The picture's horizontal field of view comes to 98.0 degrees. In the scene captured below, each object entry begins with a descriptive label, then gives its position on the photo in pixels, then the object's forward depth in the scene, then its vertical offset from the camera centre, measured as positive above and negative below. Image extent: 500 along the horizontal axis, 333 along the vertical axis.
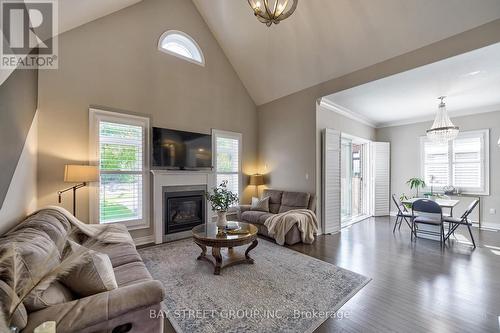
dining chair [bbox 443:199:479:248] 3.85 -0.99
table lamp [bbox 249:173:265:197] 5.79 -0.36
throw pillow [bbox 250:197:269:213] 4.96 -0.89
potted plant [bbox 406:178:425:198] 6.02 -0.47
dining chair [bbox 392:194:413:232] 4.74 -1.07
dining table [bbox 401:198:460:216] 4.29 -0.76
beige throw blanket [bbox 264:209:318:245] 3.95 -1.08
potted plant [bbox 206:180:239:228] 3.24 -0.56
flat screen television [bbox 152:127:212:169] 4.22 +0.36
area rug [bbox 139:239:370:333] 1.96 -1.40
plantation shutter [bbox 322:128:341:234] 4.68 -0.34
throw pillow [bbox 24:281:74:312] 1.22 -0.77
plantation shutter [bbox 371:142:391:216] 6.49 -0.35
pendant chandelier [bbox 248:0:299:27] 2.11 +1.55
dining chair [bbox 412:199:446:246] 3.99 -0.93
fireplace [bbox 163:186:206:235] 4.33 -0.87
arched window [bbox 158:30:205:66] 4.44 +2.62
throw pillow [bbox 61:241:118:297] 1.42 -0.75
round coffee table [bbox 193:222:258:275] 2.79 -0.98
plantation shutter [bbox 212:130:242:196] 5.25 +0.21
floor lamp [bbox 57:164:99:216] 3.06 -0.10
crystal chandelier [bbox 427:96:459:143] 4.30 +0.76
